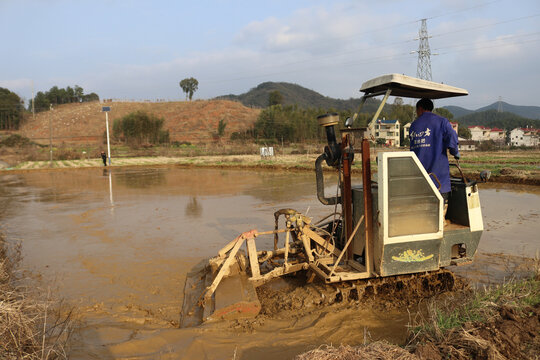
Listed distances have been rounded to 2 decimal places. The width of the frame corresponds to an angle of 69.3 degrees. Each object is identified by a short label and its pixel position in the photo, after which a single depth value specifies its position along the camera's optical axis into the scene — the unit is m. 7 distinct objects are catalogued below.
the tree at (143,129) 56.94
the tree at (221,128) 65.18
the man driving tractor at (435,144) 4.38
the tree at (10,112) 76.06
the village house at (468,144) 52.06
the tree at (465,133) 74.31
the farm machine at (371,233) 4.12
